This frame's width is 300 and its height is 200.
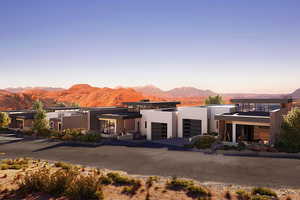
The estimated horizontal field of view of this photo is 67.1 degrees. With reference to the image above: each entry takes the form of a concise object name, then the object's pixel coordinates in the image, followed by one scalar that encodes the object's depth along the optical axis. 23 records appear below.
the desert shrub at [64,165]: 18.70
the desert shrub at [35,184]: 13.49
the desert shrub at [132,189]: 13.37
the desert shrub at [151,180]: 14.48
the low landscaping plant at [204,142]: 26.92
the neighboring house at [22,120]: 46.16
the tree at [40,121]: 38.50
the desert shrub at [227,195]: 12.59
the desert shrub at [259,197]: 12.09
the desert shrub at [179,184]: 14.01
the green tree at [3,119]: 42.08
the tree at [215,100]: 62.28
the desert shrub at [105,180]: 14.81
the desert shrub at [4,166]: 18.01
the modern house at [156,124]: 34.53
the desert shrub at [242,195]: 12.44
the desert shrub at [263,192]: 13.01
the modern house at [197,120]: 32.72
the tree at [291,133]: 23.94
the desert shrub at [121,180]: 14.95
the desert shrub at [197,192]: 12.90
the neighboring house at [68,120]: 42.00
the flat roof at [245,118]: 26.59
